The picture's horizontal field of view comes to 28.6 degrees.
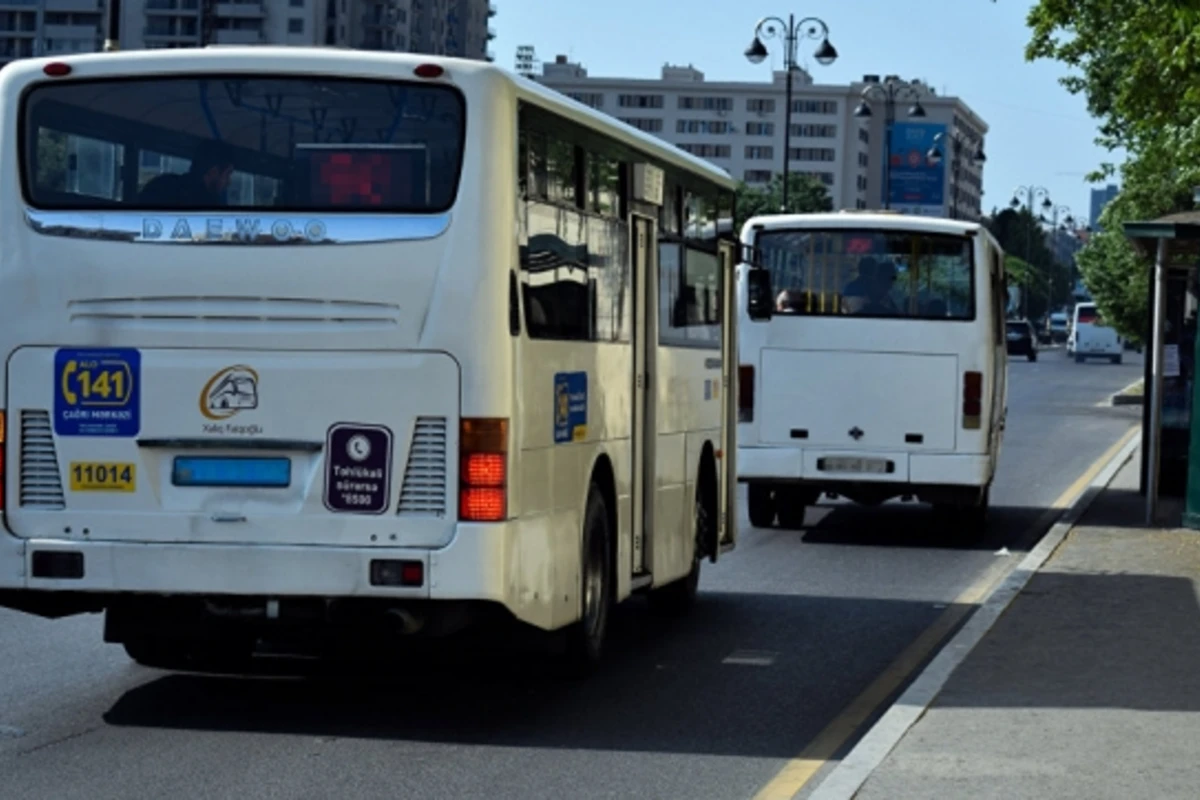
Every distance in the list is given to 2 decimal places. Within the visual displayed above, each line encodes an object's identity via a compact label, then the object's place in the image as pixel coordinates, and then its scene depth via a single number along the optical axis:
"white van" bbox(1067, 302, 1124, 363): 100.12
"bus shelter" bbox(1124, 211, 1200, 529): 21.11
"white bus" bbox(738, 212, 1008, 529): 19.81
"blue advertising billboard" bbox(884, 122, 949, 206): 107.50
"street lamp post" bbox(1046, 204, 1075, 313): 151.00
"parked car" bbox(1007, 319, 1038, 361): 97.38
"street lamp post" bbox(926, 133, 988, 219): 80.81
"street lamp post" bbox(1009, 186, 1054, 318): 131.88
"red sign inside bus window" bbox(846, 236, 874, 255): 20.39
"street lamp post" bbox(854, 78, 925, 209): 62.31
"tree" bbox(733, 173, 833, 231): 140.21
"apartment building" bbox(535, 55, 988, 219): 107.44
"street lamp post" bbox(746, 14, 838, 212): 51.59
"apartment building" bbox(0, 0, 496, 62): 170.62
